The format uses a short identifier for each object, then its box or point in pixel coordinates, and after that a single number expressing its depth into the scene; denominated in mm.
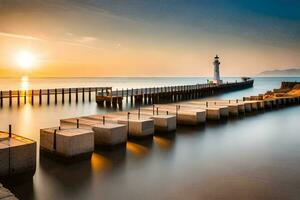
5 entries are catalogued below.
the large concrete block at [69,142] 9562
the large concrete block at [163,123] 14904
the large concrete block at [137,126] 13173
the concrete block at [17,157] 7574
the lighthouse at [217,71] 57600
